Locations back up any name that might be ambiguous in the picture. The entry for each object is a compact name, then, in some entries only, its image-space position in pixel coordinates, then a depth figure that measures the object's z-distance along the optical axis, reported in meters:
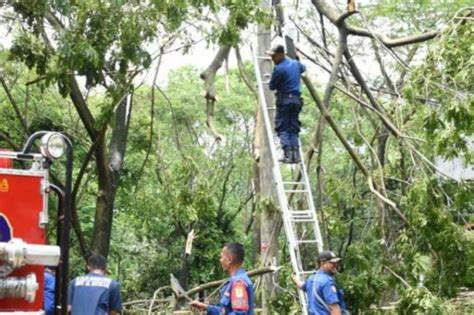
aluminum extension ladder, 13.29
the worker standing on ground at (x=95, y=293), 10.18
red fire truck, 6.71
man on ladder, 13.86
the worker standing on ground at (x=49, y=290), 8.18
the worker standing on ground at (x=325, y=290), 11.41
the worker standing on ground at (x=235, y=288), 9.25
